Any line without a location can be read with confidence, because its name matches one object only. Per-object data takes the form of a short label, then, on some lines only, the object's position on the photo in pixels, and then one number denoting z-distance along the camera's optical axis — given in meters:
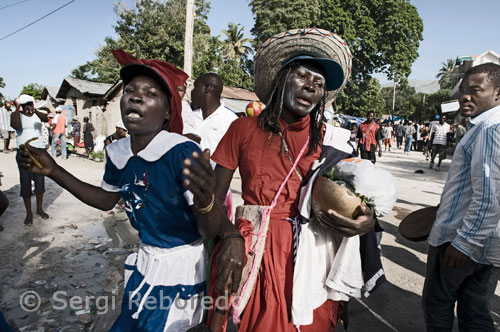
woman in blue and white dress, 1.58
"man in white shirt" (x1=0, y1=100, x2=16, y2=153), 13.37
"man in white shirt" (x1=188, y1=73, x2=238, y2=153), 3.56
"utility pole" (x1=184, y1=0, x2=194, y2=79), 9.91
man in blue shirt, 1.79
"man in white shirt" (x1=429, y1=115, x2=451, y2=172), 11.35
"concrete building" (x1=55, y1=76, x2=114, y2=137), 20.27
